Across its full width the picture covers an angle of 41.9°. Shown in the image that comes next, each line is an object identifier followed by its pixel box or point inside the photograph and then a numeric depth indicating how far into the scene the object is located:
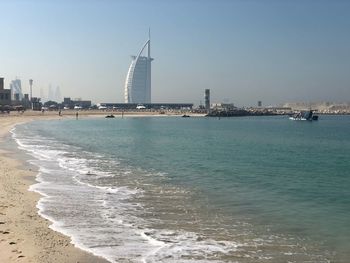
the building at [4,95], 151.75
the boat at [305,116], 142.62
